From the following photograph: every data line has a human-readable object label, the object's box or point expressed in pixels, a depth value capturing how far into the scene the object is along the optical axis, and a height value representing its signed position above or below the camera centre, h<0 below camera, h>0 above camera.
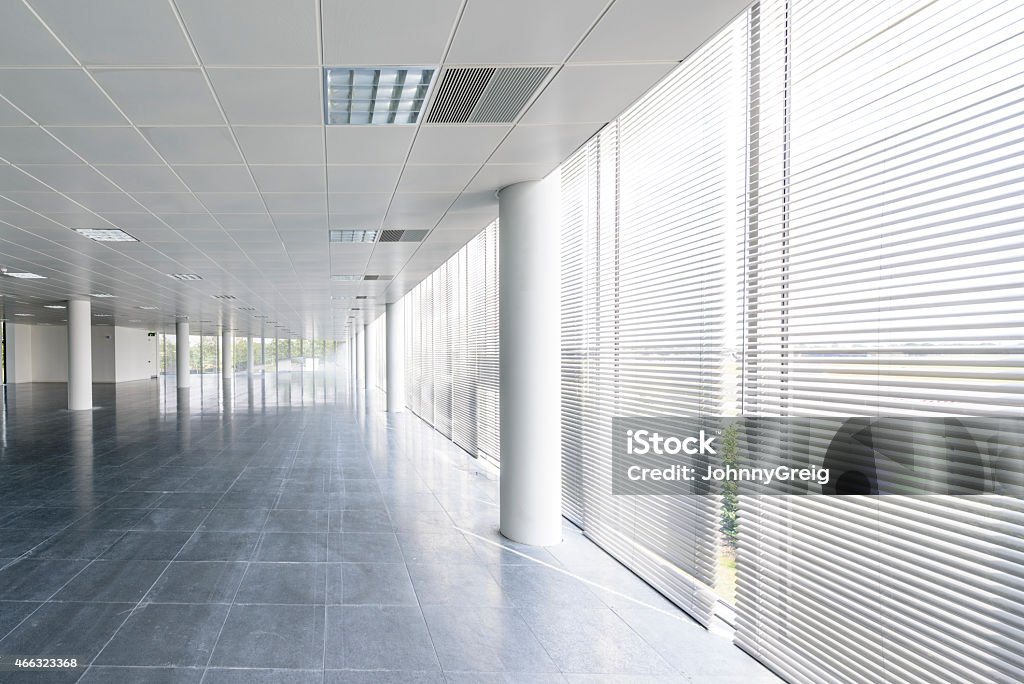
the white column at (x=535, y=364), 5.21 -0.27
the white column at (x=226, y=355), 33.56 -1.07
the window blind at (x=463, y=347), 8.74 -0.20
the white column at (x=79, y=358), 16.98 -0.62
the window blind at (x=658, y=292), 3.38 +0.33
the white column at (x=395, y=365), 16.75 -0.87
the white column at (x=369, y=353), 25.88 -0.76
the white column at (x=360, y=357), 30.22 -1.20
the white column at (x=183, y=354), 26.73 -0.81
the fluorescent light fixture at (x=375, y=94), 3.41 +1.65
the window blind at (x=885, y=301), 1.91 +0.14
